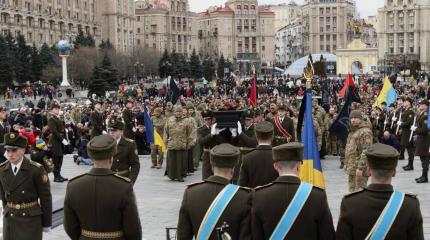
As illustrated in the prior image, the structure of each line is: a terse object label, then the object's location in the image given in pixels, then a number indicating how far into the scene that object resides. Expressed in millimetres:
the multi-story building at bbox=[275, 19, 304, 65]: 155250
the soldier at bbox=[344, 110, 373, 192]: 9188
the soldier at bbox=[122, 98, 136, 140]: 15555
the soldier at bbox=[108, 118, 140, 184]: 8464
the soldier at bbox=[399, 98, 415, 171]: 14320
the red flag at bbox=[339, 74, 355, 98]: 20094
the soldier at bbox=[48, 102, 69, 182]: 13609
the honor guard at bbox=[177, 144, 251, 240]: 4742
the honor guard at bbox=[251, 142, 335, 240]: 4531
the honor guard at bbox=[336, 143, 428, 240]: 4367
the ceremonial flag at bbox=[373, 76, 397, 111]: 24156
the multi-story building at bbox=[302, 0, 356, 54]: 136750
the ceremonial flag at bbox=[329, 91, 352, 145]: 11102
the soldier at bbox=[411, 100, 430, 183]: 12719
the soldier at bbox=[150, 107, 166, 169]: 16438
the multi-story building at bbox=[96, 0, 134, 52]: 109812
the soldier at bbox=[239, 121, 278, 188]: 6930
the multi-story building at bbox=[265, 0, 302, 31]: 188250
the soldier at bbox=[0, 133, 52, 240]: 6531
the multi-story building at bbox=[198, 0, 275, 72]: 139875
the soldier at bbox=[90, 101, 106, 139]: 13594
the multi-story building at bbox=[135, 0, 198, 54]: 131000
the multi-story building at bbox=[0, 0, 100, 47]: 83462
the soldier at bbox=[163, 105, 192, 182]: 13906
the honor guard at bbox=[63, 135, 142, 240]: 4984
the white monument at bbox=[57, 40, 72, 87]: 55812
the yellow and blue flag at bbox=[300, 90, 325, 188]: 7852
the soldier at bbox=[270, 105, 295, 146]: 12828
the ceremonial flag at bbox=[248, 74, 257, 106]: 20214
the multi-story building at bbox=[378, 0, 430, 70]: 107750
